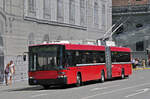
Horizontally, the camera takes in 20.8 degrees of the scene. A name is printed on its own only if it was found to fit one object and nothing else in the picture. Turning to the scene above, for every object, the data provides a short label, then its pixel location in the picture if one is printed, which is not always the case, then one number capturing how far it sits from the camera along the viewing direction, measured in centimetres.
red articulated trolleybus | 2184
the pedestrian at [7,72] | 2689
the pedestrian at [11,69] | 2714
